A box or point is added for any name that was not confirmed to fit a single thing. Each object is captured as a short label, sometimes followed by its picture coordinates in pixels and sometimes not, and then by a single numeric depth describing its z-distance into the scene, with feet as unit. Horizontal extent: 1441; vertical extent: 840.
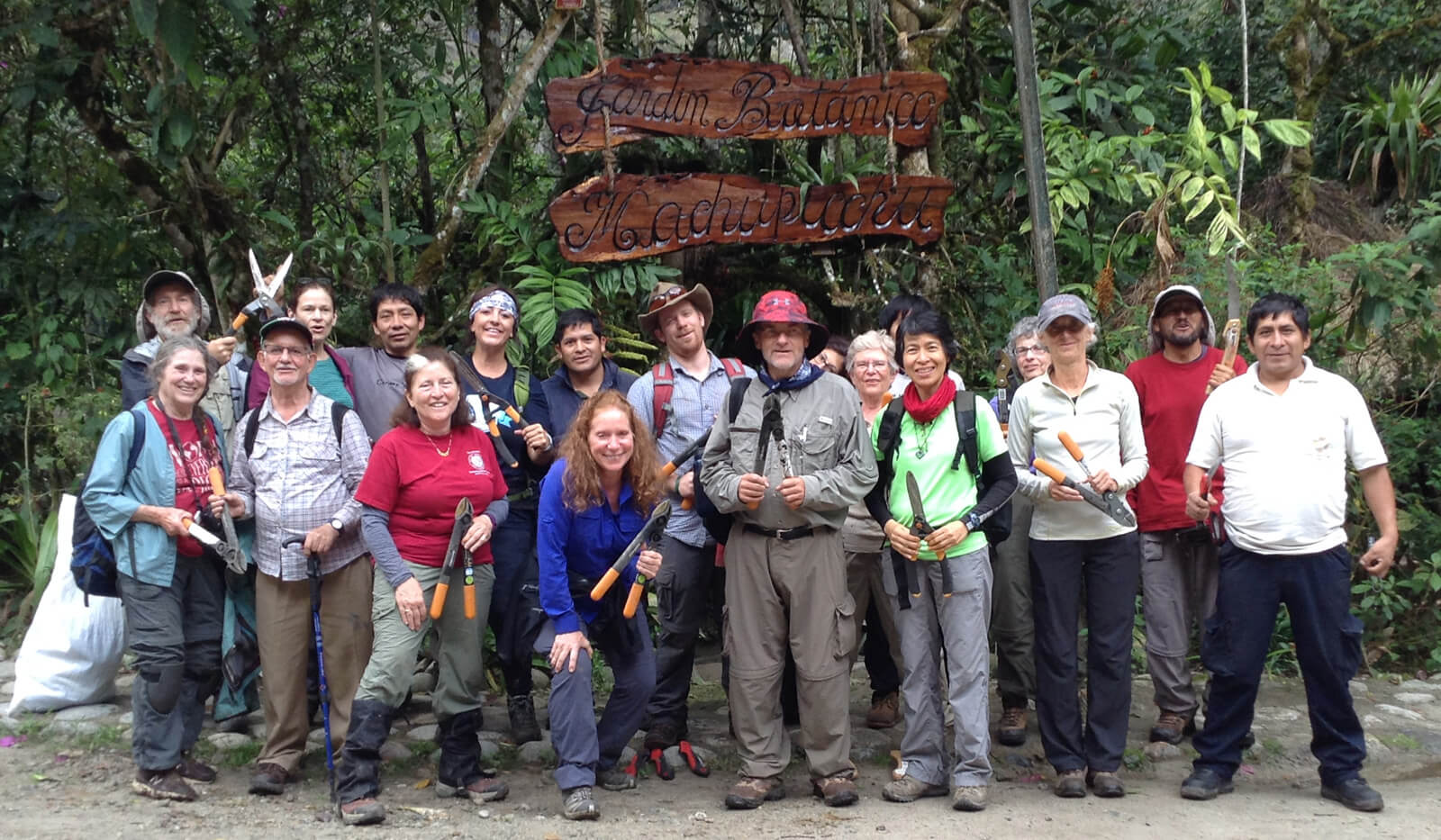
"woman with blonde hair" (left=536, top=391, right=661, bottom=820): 15.39
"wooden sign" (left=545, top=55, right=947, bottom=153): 22.04
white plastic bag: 18.76
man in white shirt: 15.40
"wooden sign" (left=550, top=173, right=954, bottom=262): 22.29
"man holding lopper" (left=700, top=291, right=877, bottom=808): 15.60
